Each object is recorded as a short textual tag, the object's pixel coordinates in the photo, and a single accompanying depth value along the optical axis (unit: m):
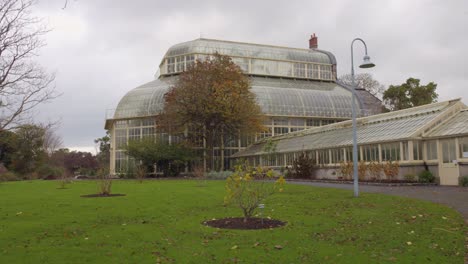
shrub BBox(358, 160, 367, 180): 27.38
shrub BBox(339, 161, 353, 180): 28.84
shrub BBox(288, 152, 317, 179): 34.38
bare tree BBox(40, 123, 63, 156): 59.62
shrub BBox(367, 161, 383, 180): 26.20
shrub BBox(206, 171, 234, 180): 37.62
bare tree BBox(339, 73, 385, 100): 64.75
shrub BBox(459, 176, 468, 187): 20.97
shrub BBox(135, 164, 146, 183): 29.56
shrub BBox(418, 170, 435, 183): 23.22
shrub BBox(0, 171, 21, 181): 39.37
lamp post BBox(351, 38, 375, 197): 16.84
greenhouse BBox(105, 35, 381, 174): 50.38
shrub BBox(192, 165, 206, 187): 26.70
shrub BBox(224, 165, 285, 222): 10.11
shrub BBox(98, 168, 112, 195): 18.58
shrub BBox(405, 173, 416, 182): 23.89
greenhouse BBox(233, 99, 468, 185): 22.72
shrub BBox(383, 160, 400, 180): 24.94
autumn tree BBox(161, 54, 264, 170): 40.59
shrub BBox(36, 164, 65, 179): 48.56
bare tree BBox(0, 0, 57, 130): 10.04
